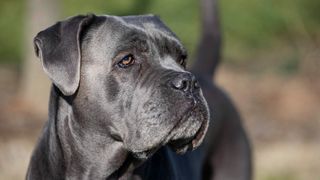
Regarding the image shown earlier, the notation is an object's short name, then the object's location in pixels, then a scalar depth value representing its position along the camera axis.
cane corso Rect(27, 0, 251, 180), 6.64
